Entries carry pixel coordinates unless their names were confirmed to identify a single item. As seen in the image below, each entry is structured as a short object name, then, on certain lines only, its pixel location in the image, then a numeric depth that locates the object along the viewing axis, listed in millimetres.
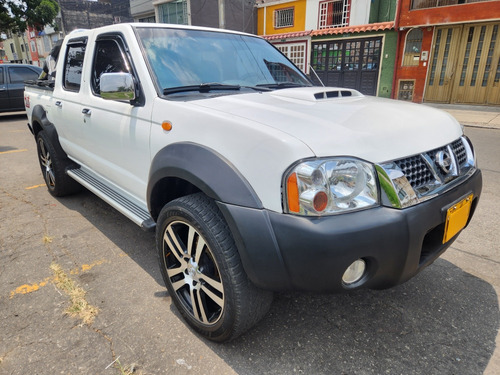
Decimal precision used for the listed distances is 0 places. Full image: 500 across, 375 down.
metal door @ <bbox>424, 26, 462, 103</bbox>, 13383
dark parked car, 10648
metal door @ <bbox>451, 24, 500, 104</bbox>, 12617
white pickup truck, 1466
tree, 20297
